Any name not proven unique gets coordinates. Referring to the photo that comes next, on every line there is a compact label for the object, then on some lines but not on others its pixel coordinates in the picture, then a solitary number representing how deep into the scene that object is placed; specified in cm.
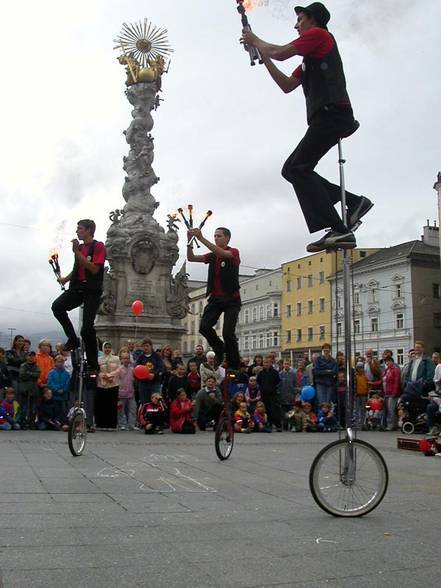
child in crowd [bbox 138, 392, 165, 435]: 1288
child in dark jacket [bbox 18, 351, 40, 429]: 1340
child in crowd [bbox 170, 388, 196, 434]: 1308
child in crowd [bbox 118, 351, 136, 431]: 1434
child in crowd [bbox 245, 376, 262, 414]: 1506
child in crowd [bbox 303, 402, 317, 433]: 1512
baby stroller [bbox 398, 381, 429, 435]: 1441
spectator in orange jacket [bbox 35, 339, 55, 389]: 1377
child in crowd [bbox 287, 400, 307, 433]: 1513
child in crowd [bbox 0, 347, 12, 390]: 1359
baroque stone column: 2731
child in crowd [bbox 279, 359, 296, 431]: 1590
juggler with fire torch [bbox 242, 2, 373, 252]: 515
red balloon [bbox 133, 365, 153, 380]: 1388
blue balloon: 1548
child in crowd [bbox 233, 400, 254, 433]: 1402
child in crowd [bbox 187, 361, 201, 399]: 1527
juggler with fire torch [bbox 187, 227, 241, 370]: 765
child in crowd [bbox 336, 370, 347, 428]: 1408
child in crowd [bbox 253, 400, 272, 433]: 1448
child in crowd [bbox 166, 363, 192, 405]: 1452
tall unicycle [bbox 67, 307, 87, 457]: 772
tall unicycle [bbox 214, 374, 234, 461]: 775
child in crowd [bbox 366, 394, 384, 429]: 1598
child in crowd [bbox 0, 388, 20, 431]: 1309
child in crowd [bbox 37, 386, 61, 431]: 1341
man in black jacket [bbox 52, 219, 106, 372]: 775
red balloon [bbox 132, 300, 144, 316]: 2408
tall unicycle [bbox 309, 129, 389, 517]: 478
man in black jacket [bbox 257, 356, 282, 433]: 1483
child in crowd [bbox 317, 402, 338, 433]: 1512
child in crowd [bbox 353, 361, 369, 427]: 1599
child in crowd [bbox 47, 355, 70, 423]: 1357
